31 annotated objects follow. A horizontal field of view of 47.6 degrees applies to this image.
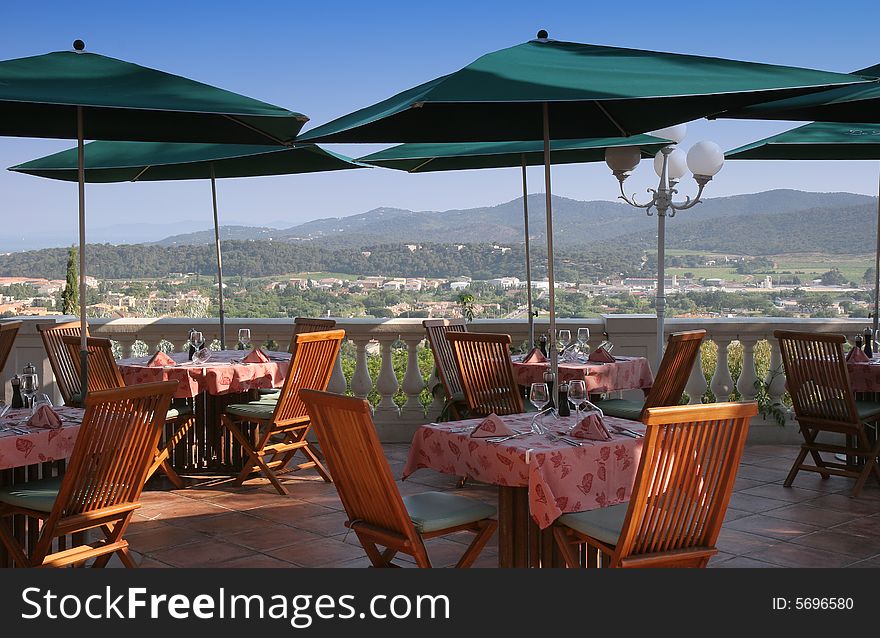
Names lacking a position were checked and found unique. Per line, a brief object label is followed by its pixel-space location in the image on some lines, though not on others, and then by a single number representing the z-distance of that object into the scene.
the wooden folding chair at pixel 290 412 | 6.55
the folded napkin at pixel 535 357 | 7.12
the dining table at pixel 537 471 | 3.88
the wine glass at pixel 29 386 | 4.98
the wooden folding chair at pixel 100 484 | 4.10
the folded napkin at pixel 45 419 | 4.50
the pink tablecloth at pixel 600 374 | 6.90
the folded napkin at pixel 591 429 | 4.11
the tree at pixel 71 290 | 17.88
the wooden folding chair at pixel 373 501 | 3.68
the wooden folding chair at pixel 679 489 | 3.42
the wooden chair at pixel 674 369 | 6.29
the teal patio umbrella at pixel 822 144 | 7.16
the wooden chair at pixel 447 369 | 7.45
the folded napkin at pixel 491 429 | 4.19
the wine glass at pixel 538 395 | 4.40
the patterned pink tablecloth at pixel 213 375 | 6.75
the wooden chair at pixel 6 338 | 7.64
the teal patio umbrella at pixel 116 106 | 4.64
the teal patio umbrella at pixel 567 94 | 4.15
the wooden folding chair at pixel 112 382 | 6.55
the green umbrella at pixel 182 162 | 6.99
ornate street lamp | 7.83
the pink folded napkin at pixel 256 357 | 7.05
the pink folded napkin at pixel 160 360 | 6.91
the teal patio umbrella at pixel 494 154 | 7.22
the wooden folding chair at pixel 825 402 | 6.57
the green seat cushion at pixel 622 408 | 6.98
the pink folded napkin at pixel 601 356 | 7.17
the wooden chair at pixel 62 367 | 7.26
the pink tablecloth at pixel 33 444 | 4.31
